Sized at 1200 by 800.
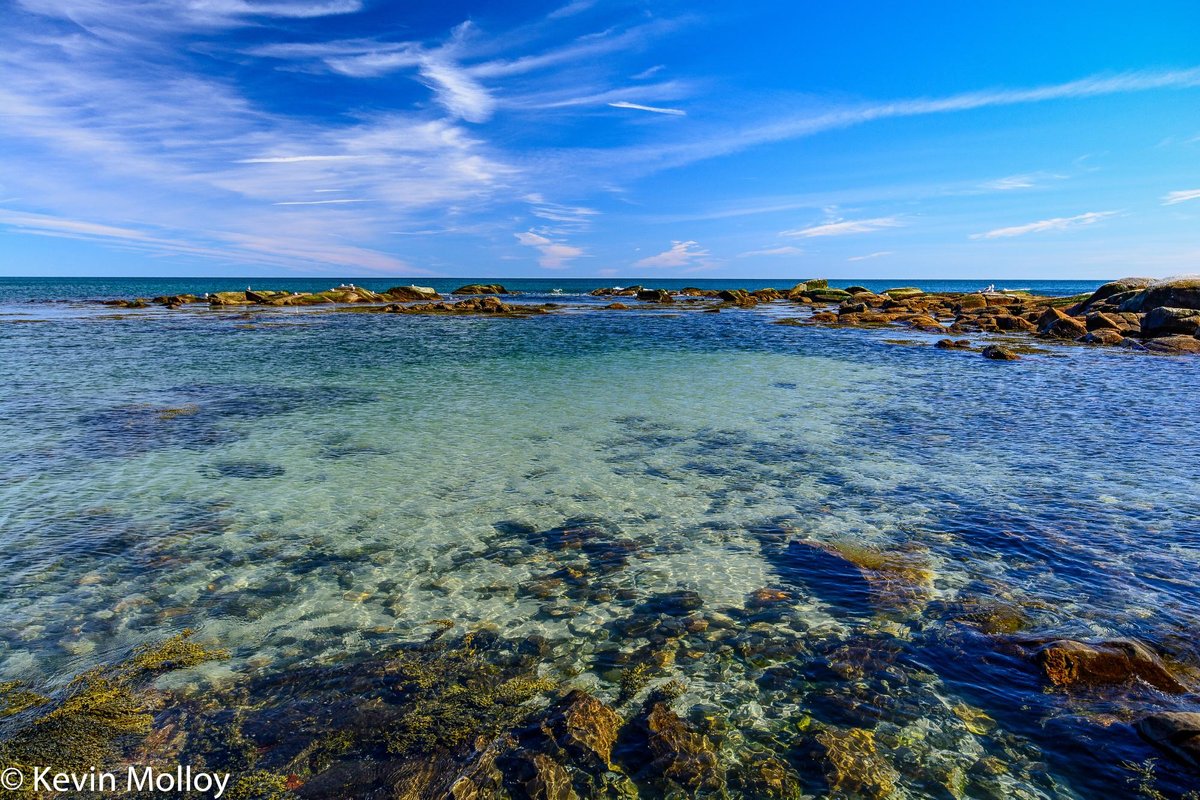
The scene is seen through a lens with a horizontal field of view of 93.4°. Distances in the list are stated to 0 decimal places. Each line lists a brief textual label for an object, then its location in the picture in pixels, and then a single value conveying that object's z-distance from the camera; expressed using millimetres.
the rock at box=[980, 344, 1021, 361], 30438
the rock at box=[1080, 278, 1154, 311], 45988
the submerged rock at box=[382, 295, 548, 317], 64125
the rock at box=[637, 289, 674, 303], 91562
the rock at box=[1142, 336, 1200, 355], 31625
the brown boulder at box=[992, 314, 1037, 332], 45322
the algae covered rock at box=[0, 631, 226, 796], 4816
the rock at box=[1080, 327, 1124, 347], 36031
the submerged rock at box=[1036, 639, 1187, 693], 5664
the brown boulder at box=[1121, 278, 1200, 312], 36250
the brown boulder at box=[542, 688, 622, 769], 4891
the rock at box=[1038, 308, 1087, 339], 39656
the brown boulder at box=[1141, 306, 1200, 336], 34666
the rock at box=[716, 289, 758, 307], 83625
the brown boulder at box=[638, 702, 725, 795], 4691
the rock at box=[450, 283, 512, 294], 93938
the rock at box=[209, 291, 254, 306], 69875
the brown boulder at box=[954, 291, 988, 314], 63412
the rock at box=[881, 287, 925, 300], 78625
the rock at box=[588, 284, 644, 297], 112338
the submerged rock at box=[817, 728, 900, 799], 4582
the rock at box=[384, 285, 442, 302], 86750
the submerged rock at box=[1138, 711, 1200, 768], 4605
